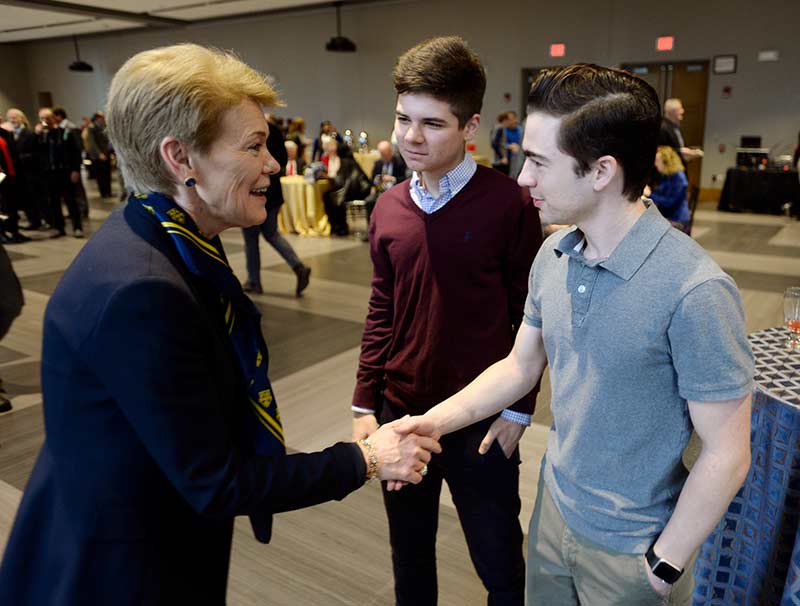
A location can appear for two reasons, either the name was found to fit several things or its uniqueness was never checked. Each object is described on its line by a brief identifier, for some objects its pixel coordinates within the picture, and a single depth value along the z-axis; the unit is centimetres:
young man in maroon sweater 151
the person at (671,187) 515
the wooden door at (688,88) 1202
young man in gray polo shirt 103
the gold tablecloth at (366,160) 1171
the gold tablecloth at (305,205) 923
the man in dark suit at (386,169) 916
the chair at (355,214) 924
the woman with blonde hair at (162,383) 94
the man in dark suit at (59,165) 918
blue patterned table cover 167
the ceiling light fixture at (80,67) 1905
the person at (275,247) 582
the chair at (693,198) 688
